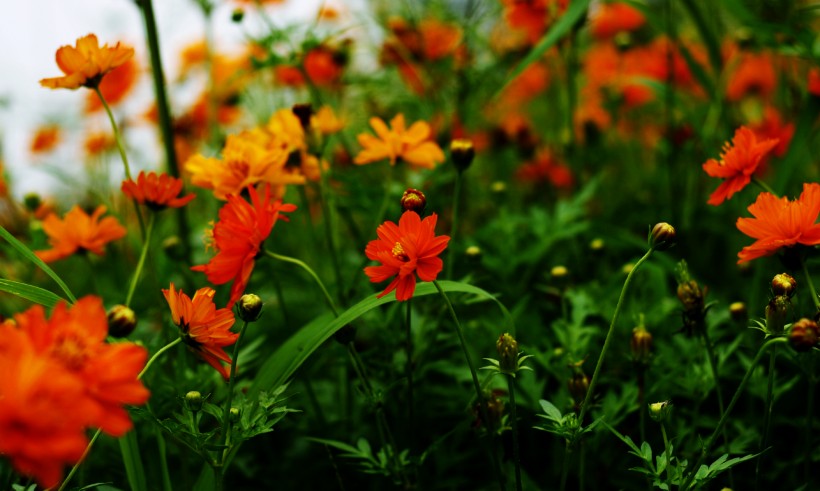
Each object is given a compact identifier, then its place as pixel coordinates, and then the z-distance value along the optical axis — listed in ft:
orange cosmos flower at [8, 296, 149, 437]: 1.51
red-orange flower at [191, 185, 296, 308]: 2.40
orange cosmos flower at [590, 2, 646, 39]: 6.70
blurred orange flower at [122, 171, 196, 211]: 2.66
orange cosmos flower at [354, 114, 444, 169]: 3.06
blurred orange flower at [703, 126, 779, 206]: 2.51
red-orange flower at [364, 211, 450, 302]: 2.11
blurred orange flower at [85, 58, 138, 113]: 4.78
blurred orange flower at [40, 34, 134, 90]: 2.63
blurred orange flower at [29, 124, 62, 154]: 6.07
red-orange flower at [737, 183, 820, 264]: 2.16
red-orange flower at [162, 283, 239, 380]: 2.10
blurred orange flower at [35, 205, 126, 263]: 2.91
